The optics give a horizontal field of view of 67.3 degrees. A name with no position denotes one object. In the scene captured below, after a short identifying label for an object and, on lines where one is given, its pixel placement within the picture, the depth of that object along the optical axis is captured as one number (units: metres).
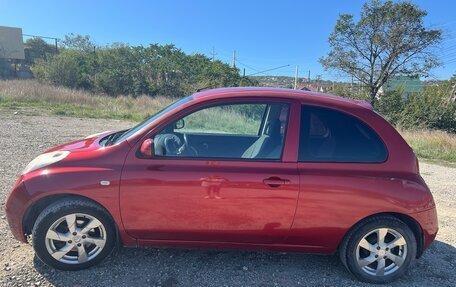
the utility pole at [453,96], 23.42
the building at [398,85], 24.92
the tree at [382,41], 22.28
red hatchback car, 2.95
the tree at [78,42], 37.79
